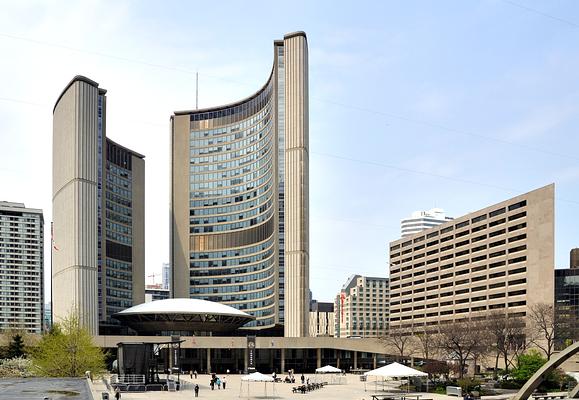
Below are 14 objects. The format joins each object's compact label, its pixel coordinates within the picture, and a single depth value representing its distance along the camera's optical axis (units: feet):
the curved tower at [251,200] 442.50
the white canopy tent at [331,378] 263.06
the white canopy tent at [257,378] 180.55
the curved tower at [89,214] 425.28
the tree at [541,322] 330.40
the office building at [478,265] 401.90
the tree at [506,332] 305.02
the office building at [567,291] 394.73
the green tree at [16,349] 320.09
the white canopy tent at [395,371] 190.39
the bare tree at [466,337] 293.84
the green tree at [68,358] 223.10
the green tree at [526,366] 213.46
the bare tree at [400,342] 386.71
